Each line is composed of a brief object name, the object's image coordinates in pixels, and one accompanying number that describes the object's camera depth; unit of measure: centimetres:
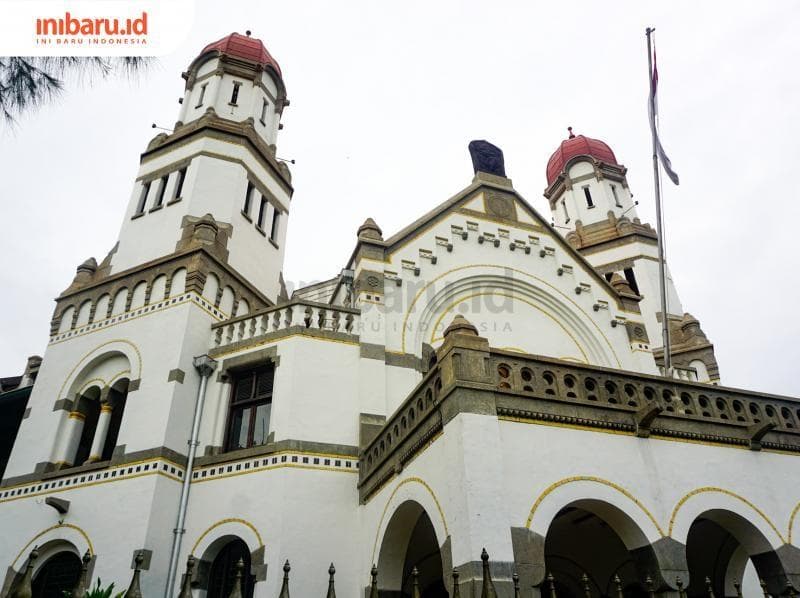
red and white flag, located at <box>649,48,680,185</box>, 1752
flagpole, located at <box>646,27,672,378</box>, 1514
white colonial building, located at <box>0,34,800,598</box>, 980
